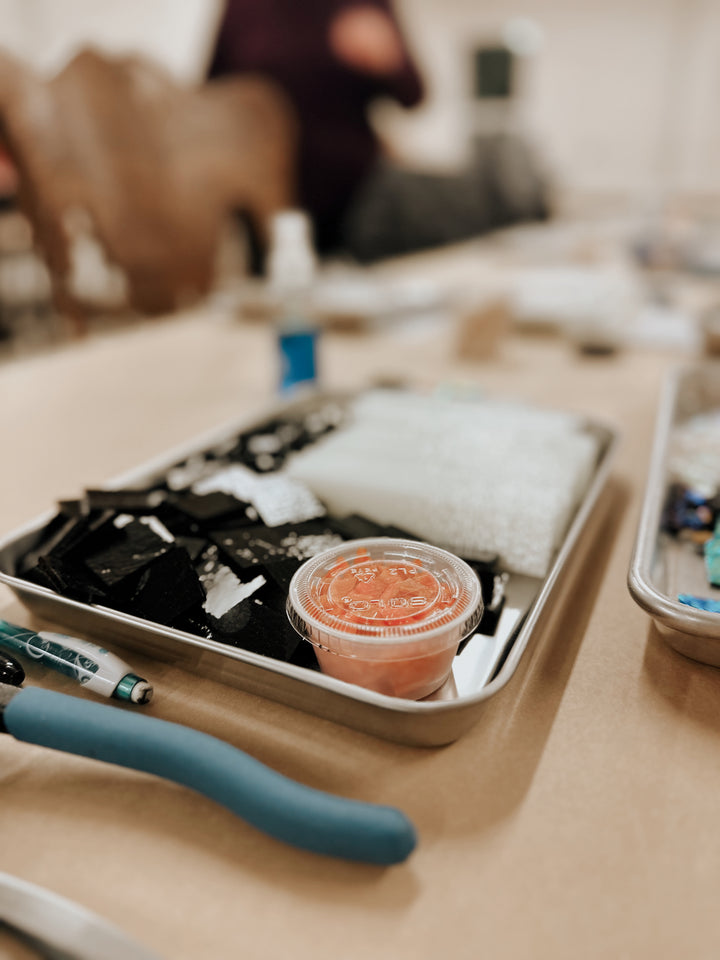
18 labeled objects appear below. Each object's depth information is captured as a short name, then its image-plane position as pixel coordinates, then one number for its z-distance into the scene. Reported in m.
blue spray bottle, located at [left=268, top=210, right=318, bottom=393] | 0.93
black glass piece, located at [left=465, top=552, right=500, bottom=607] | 0.44
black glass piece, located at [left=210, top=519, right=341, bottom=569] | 0.44
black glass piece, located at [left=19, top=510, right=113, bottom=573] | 0.44
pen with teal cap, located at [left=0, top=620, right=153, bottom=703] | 0.38
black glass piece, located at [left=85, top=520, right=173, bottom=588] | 0.42
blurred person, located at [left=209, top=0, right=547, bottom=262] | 1.87
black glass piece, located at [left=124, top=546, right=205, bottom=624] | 0.40
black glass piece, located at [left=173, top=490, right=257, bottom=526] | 0.49
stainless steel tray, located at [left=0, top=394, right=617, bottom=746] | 0.34
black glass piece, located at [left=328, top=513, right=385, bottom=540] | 0.48
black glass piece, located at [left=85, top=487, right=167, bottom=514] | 0.49
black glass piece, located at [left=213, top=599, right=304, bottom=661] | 0.38
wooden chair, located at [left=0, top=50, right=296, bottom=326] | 1.33
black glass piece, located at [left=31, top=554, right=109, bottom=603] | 0.41
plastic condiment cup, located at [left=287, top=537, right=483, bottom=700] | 0.35
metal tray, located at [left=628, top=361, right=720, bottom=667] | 0.39
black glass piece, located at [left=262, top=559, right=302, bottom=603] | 0.42
